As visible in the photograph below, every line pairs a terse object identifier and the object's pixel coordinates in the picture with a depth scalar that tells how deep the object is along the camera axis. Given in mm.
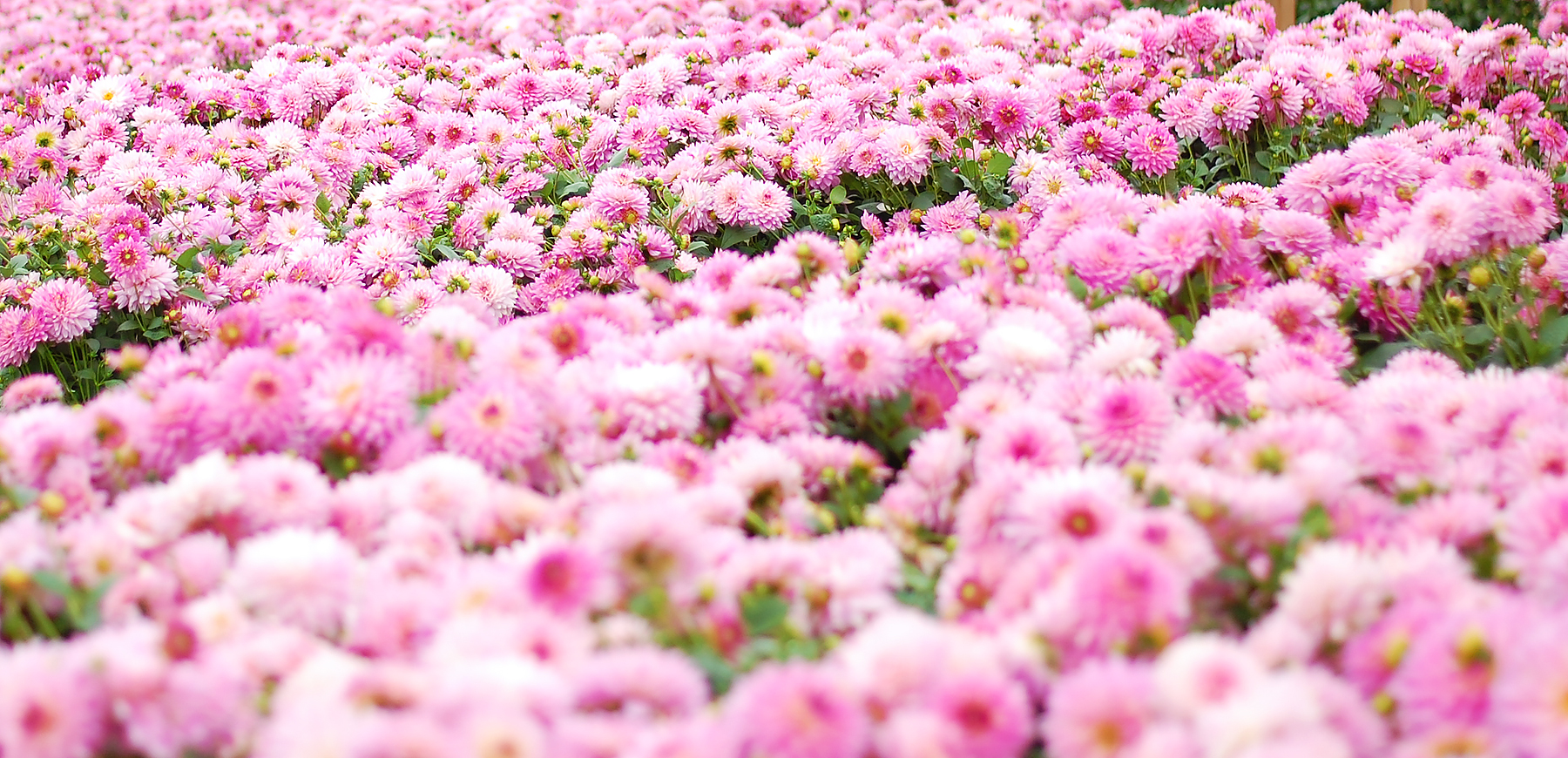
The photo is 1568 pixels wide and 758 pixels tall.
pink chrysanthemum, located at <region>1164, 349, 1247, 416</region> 3415
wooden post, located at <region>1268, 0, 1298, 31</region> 6622
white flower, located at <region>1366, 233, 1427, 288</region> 3693
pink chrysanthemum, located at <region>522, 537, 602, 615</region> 3124
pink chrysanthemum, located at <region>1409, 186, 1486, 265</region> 3688
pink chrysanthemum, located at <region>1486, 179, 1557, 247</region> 3728
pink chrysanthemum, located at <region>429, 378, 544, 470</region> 3318
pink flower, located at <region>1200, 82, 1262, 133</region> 4410
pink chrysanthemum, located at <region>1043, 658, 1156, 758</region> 2998
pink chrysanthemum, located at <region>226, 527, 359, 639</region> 3160
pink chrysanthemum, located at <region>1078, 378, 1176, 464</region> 3321
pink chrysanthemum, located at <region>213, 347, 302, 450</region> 3358
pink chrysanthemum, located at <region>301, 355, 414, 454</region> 3351
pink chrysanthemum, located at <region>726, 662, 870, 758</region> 3005
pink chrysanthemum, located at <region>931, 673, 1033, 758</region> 3013
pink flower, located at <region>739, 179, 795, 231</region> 4338
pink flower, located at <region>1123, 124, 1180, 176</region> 4414
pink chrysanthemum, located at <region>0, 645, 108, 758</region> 3024
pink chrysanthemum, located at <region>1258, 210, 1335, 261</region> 3839
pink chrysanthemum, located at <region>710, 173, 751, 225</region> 4354
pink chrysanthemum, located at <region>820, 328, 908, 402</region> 3442
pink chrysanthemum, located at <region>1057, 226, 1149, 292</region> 3726
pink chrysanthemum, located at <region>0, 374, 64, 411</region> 3694
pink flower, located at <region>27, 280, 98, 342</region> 4265
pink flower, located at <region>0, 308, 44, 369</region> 4242
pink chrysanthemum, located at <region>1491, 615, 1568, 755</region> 2962
